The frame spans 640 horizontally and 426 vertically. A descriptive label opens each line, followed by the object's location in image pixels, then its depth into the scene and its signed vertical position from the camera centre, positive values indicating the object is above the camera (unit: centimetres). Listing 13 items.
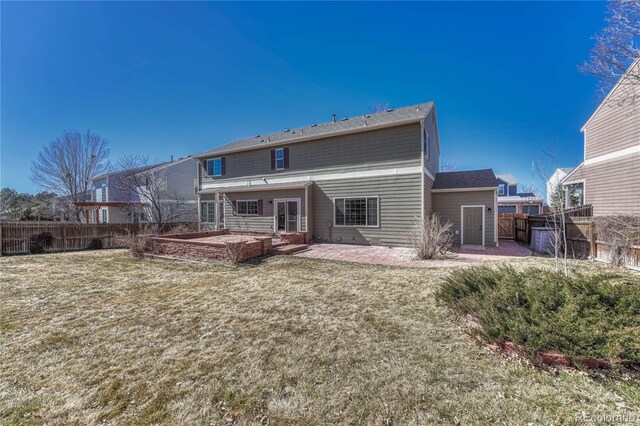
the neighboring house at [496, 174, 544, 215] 2478 +57
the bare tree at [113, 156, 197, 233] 2006 +211
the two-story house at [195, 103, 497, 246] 1164 +136
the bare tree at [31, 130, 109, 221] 2269 +481
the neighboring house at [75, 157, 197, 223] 2112 +223
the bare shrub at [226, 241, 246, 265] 841 -130
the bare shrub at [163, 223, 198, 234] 1588 -96
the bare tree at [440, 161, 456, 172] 3032 +554
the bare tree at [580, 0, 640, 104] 599 +414
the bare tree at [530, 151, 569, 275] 646 +120
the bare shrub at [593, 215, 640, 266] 733 -78
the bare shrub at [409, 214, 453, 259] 902 -113
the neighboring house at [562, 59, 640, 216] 1056 +240
